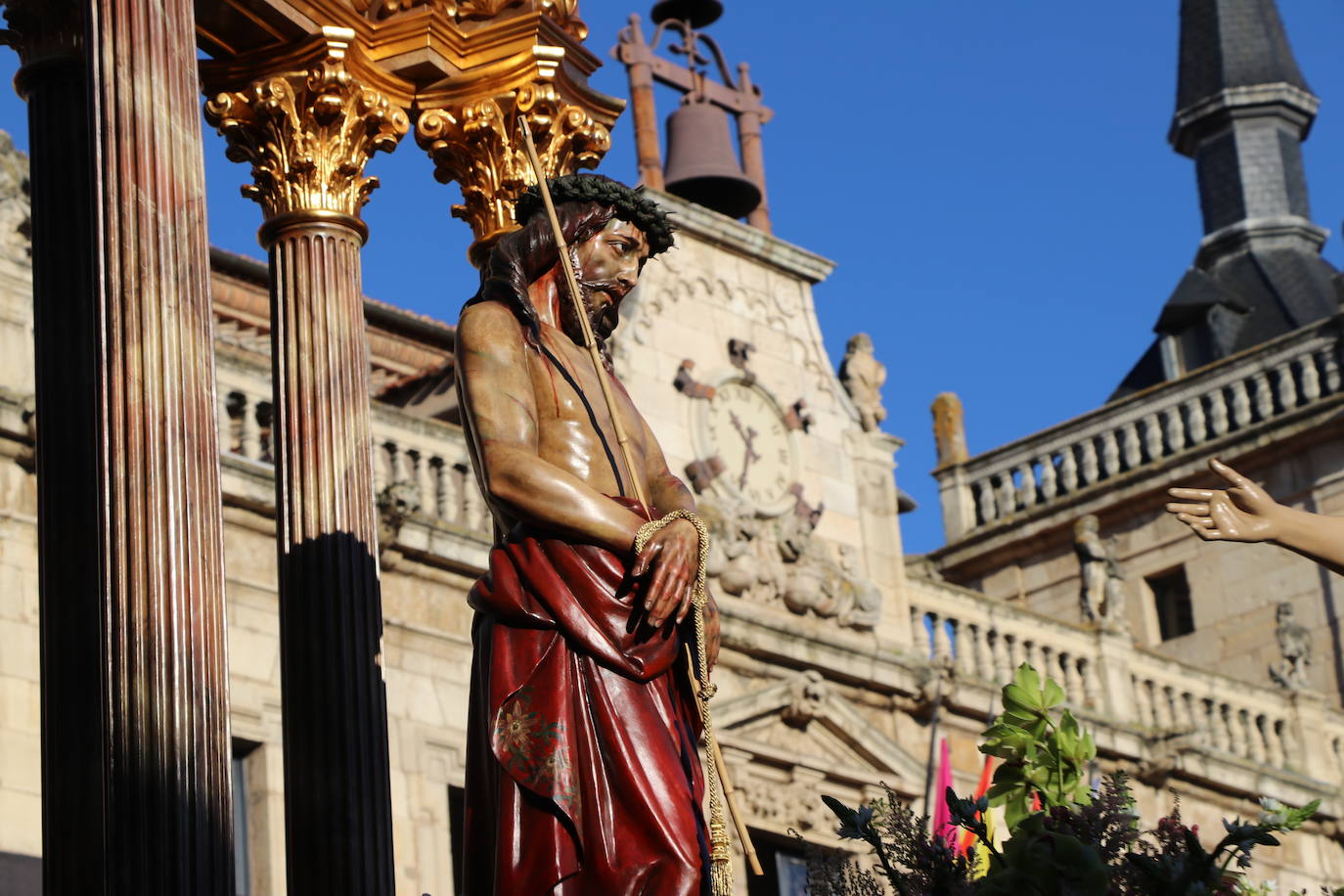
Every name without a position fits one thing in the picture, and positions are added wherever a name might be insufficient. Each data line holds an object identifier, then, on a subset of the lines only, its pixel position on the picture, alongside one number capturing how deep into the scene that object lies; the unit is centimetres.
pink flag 3930
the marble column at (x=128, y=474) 1597
